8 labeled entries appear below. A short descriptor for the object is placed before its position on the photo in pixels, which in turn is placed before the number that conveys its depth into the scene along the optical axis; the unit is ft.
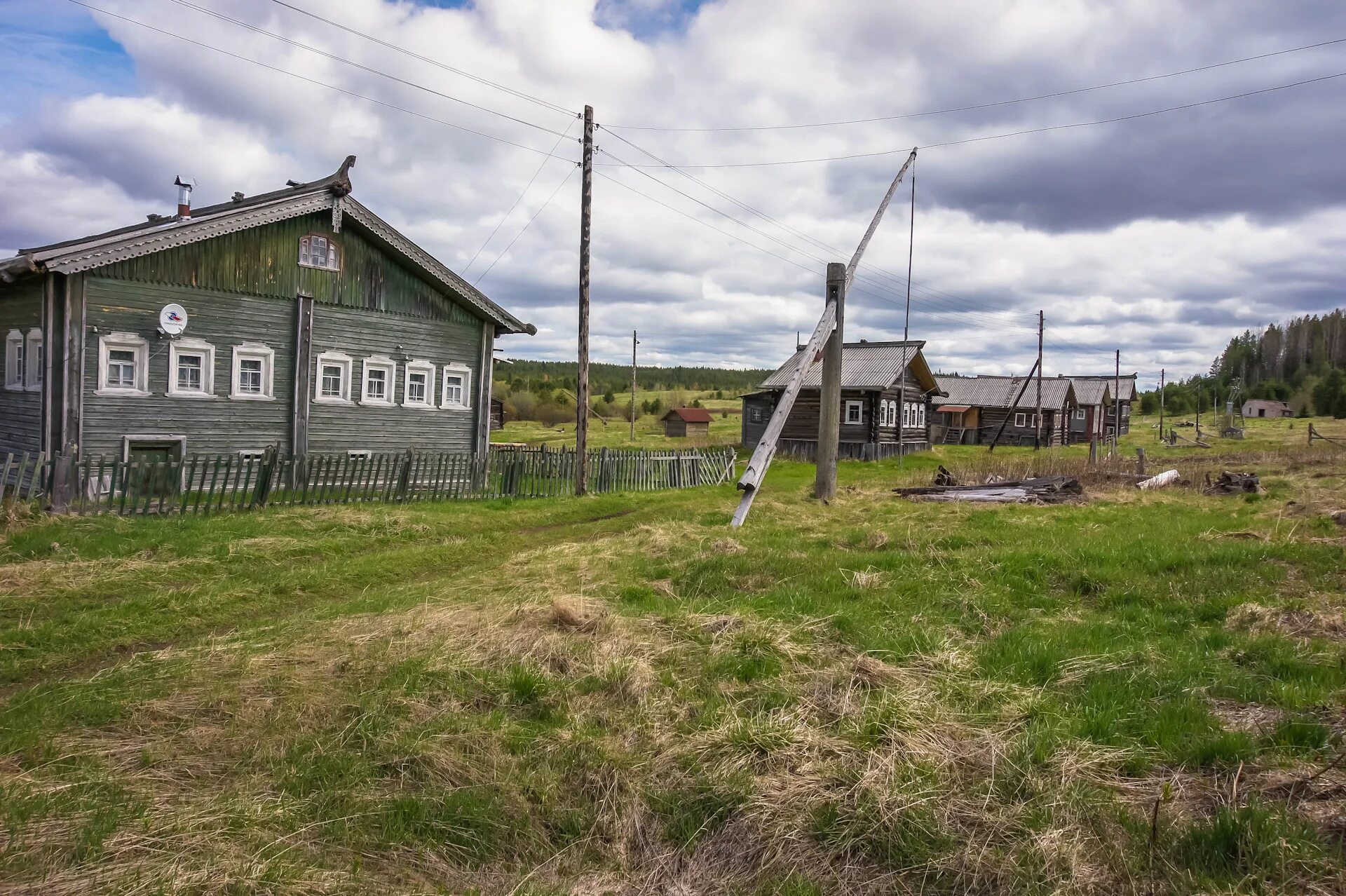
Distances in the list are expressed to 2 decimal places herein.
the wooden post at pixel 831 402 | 56.03
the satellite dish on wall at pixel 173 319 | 54.75
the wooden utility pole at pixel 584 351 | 63.02
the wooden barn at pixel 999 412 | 196.95
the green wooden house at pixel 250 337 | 52.44
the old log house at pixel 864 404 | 134.62
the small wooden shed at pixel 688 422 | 197.26
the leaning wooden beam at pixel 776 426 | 44.60
